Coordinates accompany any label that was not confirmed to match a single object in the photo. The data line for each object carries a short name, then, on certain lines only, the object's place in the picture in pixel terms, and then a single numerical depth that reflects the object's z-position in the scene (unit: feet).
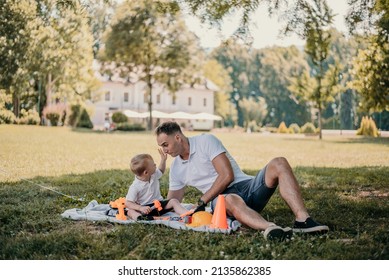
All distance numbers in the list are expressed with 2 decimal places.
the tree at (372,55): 16.97
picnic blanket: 9.19
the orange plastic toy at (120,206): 10.16
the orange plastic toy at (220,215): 9.04
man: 8.66
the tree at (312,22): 17.81
